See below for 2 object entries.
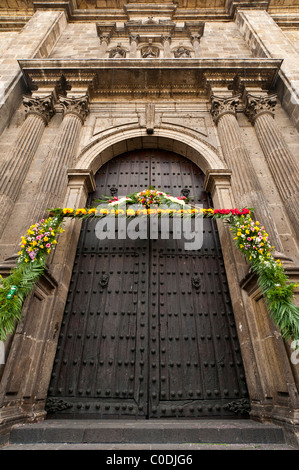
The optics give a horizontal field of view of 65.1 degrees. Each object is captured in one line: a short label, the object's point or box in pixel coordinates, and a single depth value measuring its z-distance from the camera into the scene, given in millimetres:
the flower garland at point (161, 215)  2605
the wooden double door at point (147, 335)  3229
